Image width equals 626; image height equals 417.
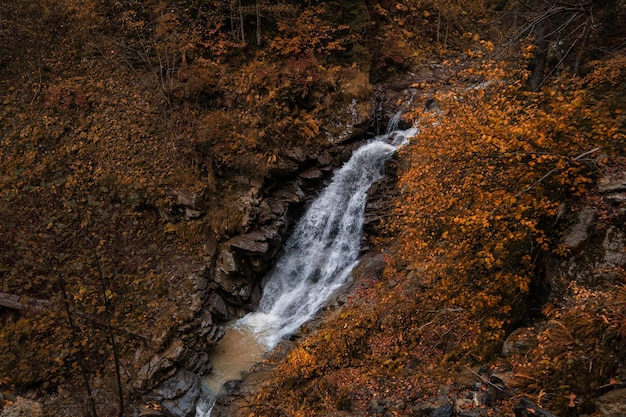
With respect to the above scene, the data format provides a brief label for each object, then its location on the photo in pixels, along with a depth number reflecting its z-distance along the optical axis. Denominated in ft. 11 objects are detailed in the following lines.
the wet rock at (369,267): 38.75
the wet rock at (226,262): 42.09
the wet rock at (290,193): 45.75
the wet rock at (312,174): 46.91
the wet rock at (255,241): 42.11
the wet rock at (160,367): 34.09
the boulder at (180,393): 32.99
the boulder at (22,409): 25.35
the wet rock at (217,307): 40.82
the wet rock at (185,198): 45.50
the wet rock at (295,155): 46.19
